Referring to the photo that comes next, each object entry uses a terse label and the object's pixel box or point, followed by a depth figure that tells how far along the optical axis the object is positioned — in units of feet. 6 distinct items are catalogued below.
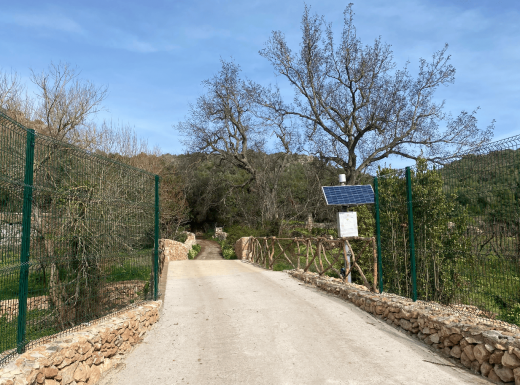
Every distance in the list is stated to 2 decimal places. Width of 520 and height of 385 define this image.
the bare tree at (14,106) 47.27
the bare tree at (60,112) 51.42
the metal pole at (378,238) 23.43
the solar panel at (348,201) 29.03
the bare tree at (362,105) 72.84
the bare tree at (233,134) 90.33
